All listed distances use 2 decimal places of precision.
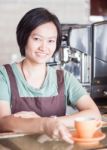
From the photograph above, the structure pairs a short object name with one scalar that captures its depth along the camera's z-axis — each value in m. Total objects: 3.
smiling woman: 1.63
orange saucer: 1.17
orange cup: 1.17
